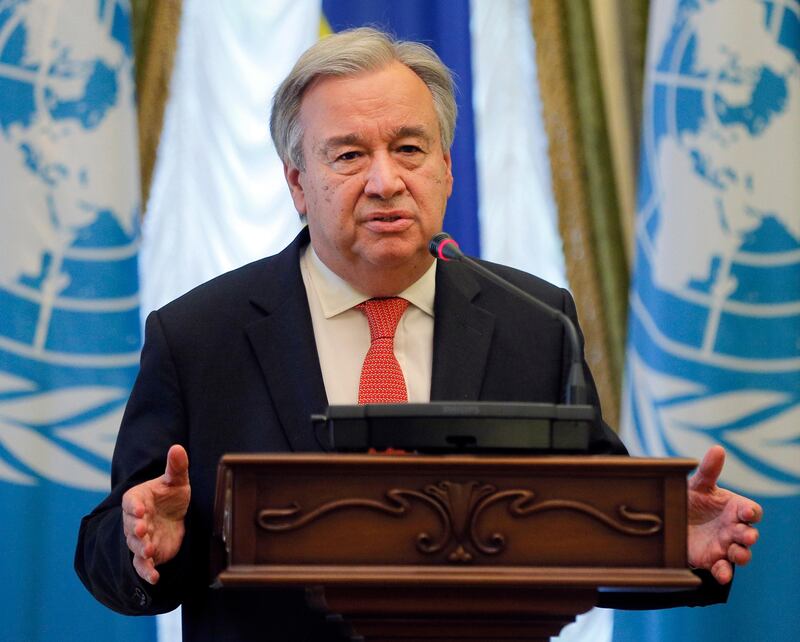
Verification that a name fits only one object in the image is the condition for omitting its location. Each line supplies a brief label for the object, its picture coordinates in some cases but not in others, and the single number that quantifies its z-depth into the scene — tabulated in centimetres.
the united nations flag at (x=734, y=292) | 746
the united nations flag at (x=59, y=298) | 739
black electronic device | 337
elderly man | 460
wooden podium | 328
